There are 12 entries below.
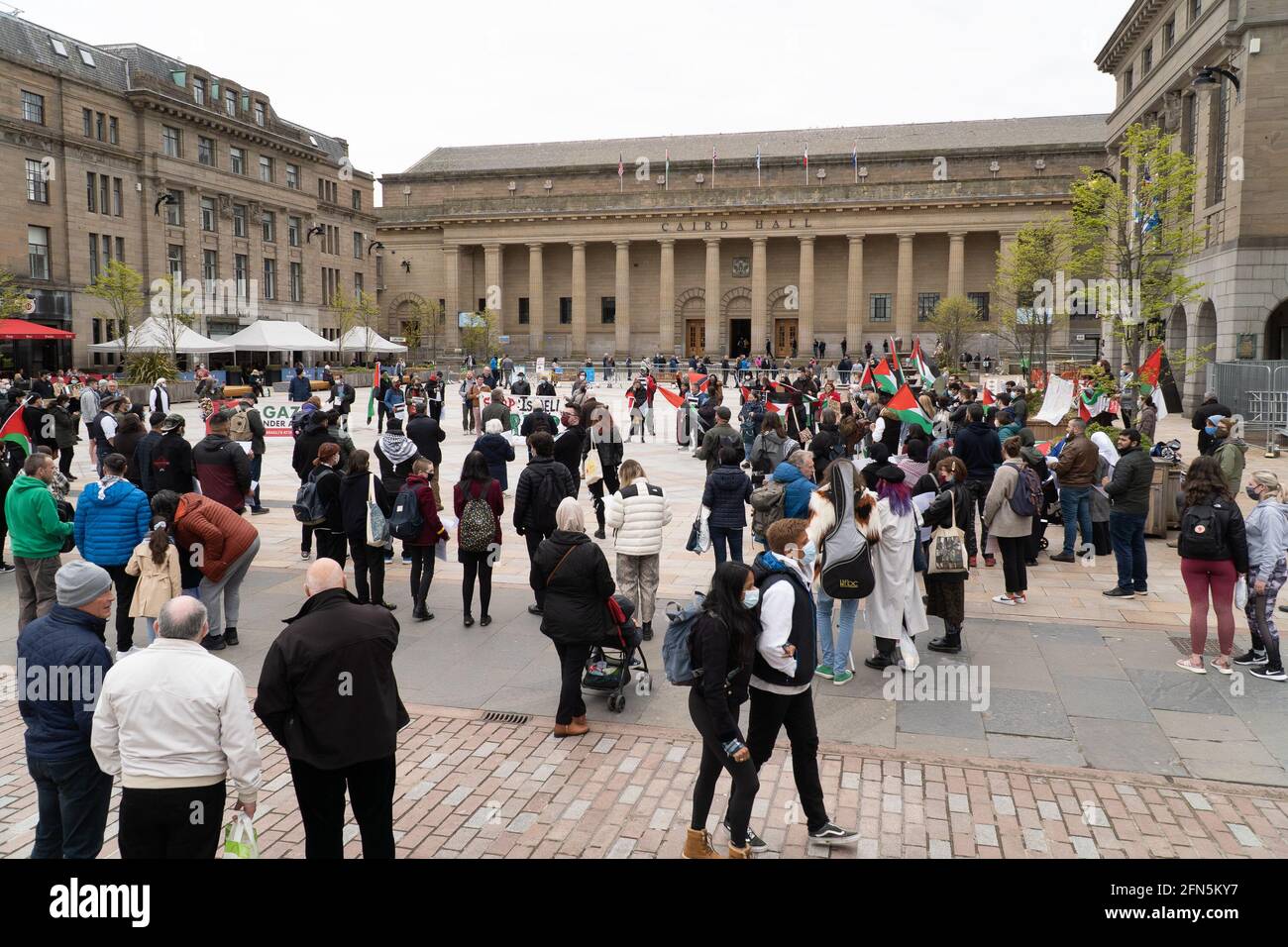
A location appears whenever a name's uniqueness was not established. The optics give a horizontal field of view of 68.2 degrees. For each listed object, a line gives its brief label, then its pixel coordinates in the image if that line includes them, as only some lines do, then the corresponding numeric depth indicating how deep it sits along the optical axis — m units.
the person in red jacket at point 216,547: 8.87
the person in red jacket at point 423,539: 9.95
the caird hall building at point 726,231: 64.25
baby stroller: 7.38
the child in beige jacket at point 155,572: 8.04
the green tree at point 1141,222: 21.39
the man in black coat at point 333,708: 4.63
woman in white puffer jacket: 8.90
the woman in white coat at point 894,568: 8.63
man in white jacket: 4.33
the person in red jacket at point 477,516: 9.71
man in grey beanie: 4.75
